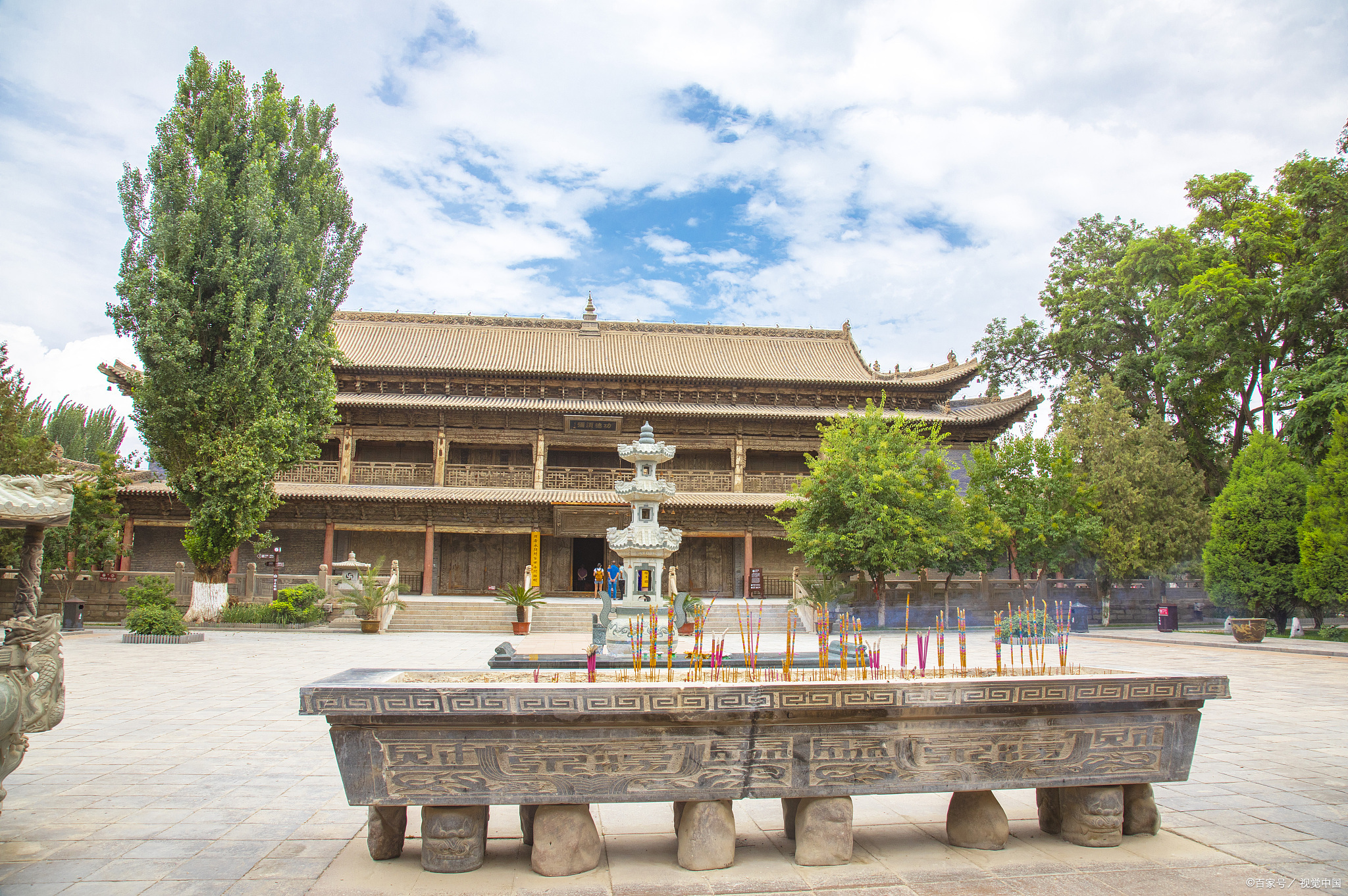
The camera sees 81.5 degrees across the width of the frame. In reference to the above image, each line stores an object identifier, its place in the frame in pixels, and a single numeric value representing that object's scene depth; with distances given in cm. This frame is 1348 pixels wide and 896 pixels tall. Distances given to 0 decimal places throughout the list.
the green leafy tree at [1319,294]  1858
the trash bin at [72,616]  1512
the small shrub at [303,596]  1691
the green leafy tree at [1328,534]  1582
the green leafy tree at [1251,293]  2277
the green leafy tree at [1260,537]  1764
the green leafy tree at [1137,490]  2177
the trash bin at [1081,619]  2031
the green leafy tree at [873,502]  1764
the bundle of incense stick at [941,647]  409
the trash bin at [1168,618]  1995
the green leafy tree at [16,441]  1535
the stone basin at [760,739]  326
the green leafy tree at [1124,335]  2538
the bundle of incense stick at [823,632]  409
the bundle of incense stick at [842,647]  395
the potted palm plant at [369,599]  1697
